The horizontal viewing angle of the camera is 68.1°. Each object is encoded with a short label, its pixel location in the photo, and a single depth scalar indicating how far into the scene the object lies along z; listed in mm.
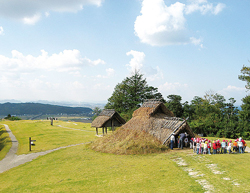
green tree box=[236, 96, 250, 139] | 36575
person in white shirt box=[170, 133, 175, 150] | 18719
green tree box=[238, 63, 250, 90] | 41281
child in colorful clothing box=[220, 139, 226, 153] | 16562
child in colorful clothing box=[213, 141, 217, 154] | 16139
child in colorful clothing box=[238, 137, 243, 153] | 16516
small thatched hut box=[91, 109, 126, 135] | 32709
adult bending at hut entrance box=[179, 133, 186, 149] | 18950
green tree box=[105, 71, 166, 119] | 59969
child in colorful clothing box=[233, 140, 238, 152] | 16925
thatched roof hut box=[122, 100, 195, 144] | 19734
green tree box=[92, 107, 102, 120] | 90231
